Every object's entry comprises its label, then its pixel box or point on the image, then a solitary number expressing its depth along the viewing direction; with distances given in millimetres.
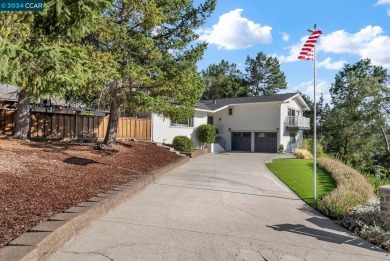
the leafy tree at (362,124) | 35375
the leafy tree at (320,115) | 45706
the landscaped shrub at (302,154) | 27059
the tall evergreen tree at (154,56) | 13711
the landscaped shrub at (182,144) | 23391
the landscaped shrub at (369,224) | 6953
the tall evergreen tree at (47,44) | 6195
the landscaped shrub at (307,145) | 32938
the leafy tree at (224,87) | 59625
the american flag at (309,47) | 11594
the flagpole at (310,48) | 11586
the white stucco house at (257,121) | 33656
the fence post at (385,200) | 7687
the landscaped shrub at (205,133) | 29609
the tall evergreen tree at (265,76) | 67750
